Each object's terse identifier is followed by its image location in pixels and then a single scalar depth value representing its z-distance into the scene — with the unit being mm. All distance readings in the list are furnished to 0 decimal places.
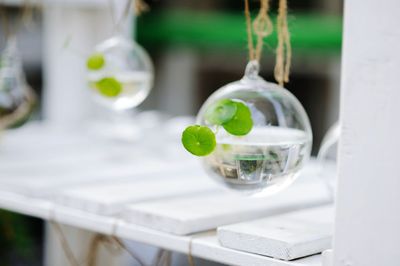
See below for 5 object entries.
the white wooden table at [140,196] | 909
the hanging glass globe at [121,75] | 1121
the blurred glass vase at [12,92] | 1175
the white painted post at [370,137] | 755
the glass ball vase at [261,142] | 868
